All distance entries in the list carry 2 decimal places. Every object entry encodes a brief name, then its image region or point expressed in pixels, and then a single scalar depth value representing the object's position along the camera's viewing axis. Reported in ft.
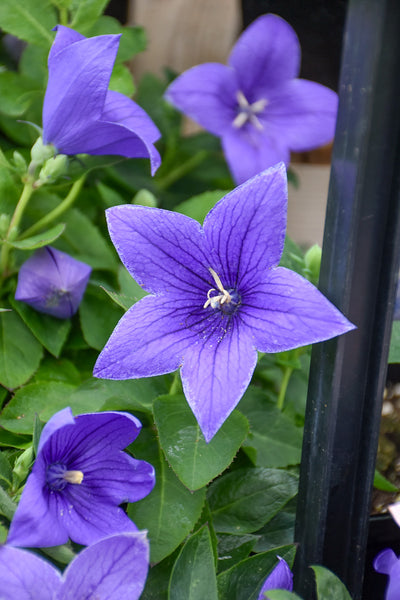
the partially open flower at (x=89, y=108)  1.50
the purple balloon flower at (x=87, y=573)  1.40
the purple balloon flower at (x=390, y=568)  1.46
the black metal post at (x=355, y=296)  1.41
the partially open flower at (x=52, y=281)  1.56
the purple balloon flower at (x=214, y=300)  1.43
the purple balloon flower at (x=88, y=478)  1.44
